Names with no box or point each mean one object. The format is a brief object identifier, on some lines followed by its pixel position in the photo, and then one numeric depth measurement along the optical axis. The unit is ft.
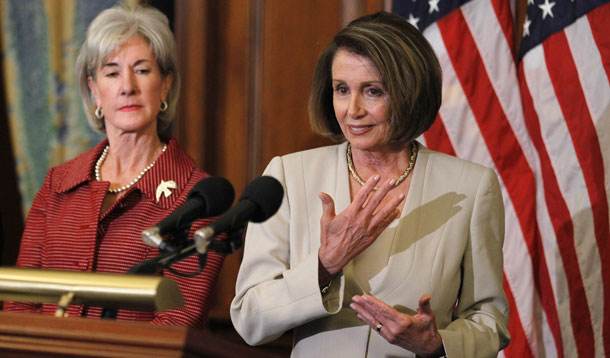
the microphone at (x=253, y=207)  15.39
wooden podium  15.15
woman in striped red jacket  17.68
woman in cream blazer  16.61
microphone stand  15.41
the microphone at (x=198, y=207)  15.38
